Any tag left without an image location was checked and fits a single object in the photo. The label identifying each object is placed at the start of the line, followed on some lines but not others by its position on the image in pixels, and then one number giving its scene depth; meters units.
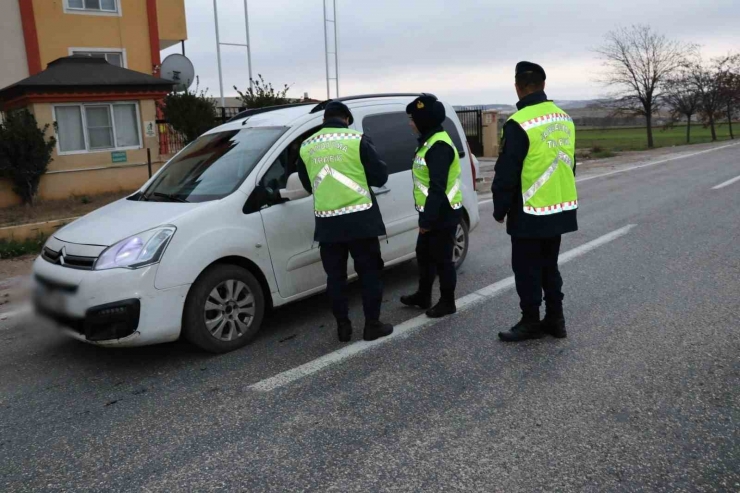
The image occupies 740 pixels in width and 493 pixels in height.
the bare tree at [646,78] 37.47
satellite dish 18.27
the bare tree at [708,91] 39.97
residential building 14.69
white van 4.14
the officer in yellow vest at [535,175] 4.31
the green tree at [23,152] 13.09
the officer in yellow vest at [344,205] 4.56
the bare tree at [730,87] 40.25
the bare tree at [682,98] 38.95
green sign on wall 15.78
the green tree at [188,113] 15.63
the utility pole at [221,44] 26.48
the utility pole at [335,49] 29.89
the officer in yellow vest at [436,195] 4.82
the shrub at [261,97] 14.48
